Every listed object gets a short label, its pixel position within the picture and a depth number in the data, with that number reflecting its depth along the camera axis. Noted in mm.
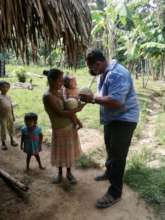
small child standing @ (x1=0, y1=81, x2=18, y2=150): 3523
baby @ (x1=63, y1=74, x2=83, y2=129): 2558
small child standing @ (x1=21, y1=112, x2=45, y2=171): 2950
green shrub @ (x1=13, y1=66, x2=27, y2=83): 9039
